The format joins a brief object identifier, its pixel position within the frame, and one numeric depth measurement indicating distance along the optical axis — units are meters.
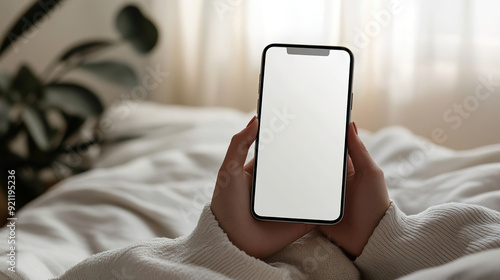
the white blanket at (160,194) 0.72
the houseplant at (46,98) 1.38
